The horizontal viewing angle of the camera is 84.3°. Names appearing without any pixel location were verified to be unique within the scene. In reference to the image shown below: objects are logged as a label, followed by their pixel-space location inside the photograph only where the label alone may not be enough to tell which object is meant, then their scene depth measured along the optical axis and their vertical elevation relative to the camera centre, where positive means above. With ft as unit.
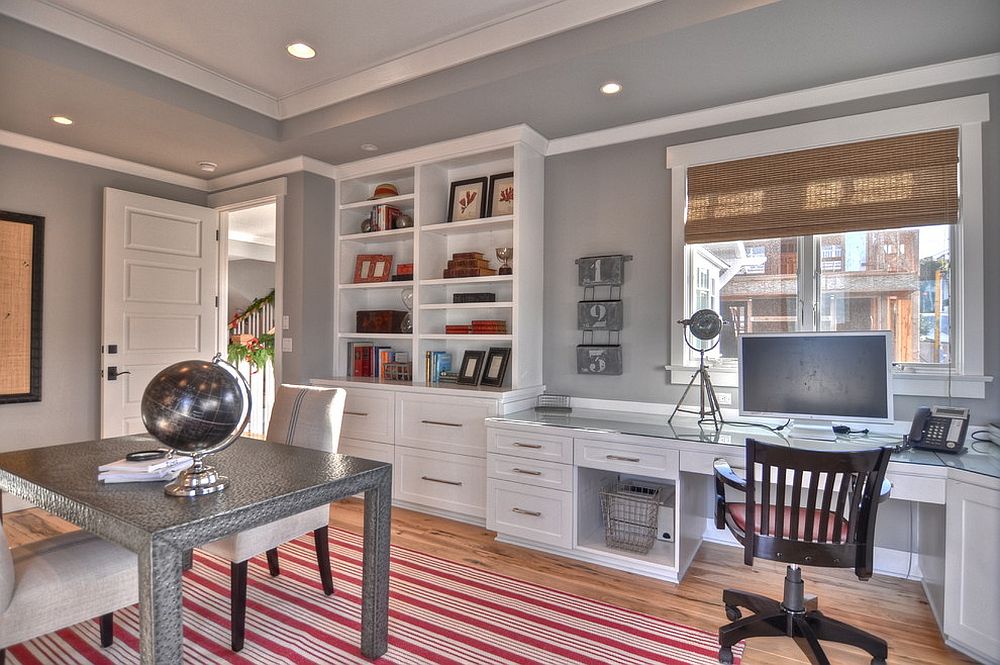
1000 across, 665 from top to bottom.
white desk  6.48 -2.38
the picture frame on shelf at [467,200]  12.57 +3.15
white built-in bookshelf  11.44 +2.21
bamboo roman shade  8.62 +2.54
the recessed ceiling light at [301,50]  9.59 +5.01
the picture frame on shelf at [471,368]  12.23 -0.70
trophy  11.85 +1.72
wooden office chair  6.01 -2.26
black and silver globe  5.09 -0.74
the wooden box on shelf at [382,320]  13.71 +0.38
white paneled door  13.11 +1.02
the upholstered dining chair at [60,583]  4.88 -2.38
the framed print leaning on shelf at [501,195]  12.19 +3.15
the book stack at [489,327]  11.83 +0.20
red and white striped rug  6.61 -3.81
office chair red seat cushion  6.42 -2.27
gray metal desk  4.32 -1.53
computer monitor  8.07 -0.59
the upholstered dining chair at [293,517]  6.60 -2.43
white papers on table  5.52 -1.40
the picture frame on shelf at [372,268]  14.00 +1.74
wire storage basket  9.23 -3.05
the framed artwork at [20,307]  11.94 +0.56
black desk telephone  7.41 -1.21
